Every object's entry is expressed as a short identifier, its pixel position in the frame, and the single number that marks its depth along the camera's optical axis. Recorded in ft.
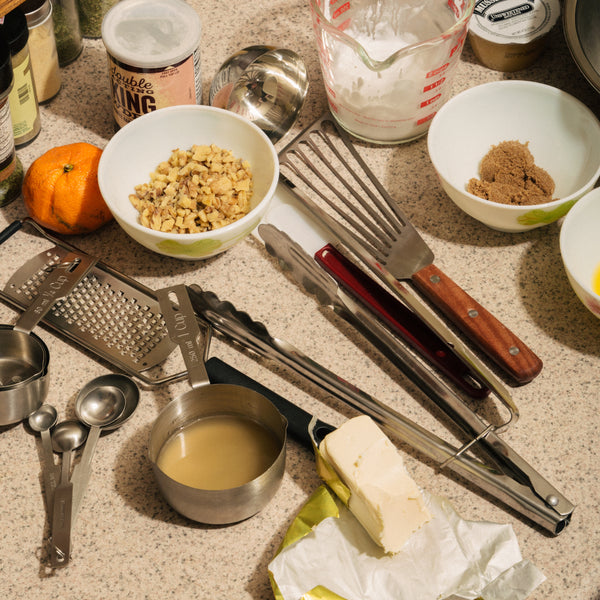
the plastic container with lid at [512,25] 3.84
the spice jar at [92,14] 3.89
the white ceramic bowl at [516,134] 3.32
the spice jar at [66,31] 3.67
